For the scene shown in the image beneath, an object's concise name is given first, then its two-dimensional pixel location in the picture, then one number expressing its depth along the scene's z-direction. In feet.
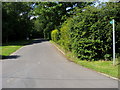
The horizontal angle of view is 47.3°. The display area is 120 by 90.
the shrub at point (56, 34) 67.77
